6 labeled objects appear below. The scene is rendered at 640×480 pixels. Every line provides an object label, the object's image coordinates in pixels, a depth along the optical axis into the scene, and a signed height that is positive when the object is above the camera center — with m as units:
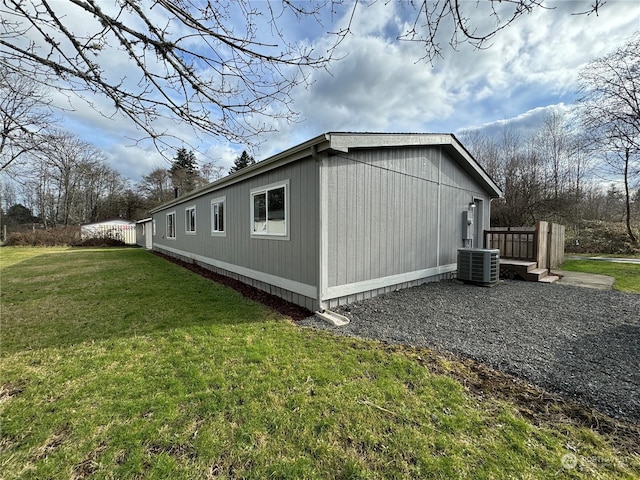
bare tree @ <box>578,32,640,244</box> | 13.06 +6.01
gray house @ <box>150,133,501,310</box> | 4.76 +0.23
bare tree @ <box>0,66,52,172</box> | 2.74 +1.20
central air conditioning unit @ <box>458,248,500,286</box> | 6.57 -0.96
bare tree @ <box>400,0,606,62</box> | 1.94 +1.52
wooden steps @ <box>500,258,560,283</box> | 7.11 -1.19
